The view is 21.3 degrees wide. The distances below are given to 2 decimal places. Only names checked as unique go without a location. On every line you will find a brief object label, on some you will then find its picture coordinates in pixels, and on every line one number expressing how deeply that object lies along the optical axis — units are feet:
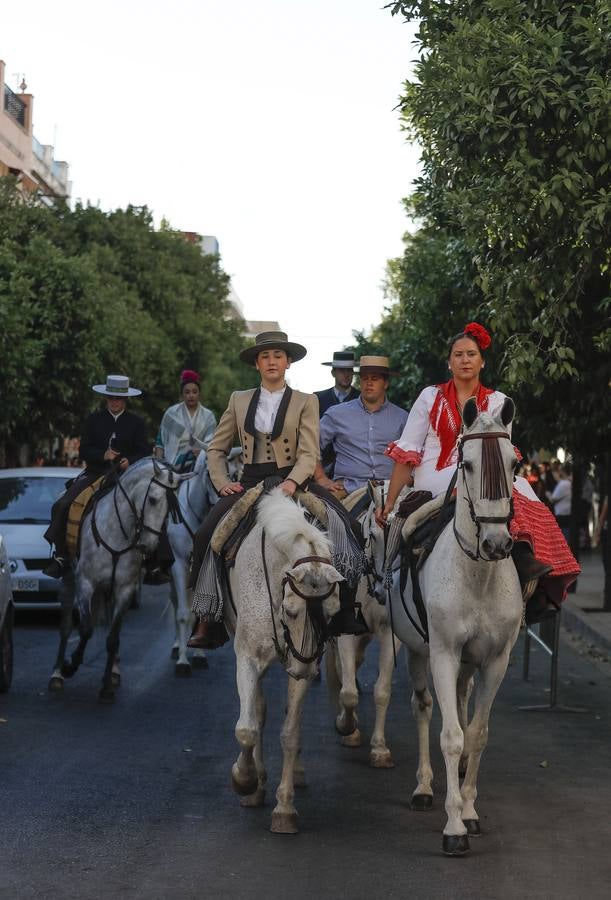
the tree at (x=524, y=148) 46.65
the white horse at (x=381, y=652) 33.83
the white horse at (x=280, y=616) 26.81
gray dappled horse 45.65
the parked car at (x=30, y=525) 64.39
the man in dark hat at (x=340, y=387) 47.24
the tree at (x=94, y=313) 117.80
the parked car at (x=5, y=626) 43.29
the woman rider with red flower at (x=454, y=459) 29.53
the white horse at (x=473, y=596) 25.27
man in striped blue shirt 38.81
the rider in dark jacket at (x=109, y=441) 48.67
